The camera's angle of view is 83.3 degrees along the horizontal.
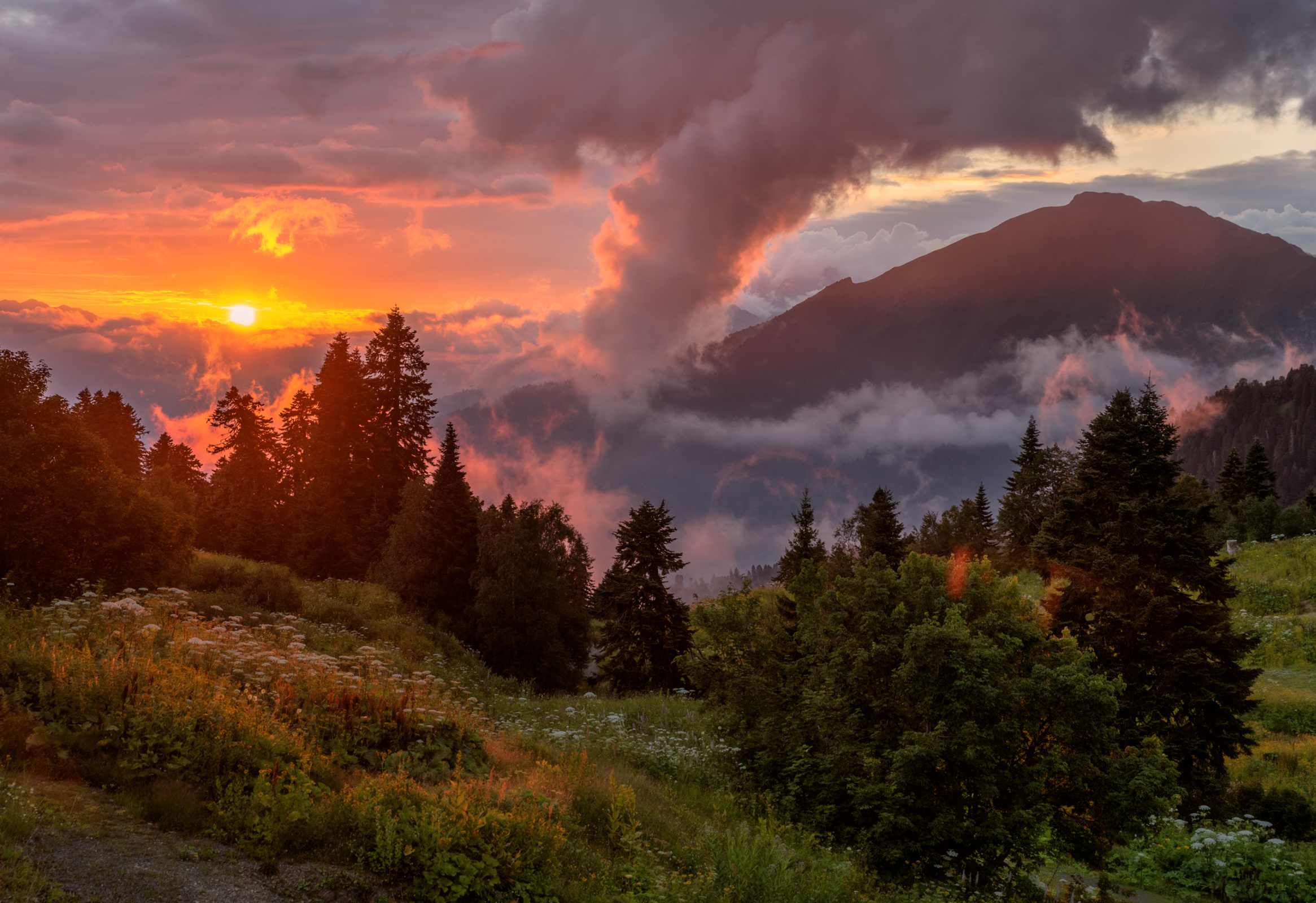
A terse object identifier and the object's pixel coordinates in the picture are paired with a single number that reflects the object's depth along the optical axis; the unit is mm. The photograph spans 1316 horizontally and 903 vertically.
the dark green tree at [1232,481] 78875
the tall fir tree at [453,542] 37188
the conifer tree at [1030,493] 66000
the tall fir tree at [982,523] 68188
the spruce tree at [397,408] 50812
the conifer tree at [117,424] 55906
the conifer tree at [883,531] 34469
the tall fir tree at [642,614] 40688
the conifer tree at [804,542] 40500
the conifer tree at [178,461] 65125
